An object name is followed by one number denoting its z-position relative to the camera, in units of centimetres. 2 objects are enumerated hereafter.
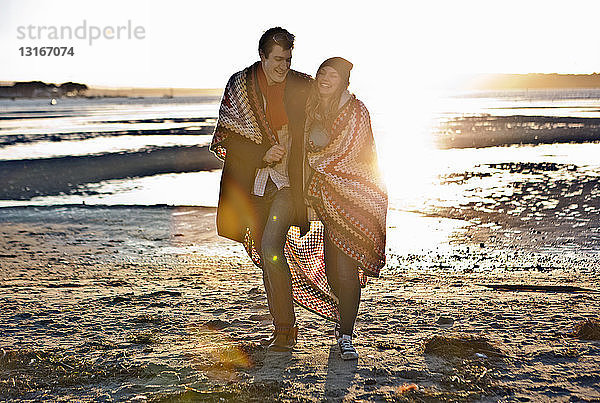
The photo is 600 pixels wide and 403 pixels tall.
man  432
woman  423
